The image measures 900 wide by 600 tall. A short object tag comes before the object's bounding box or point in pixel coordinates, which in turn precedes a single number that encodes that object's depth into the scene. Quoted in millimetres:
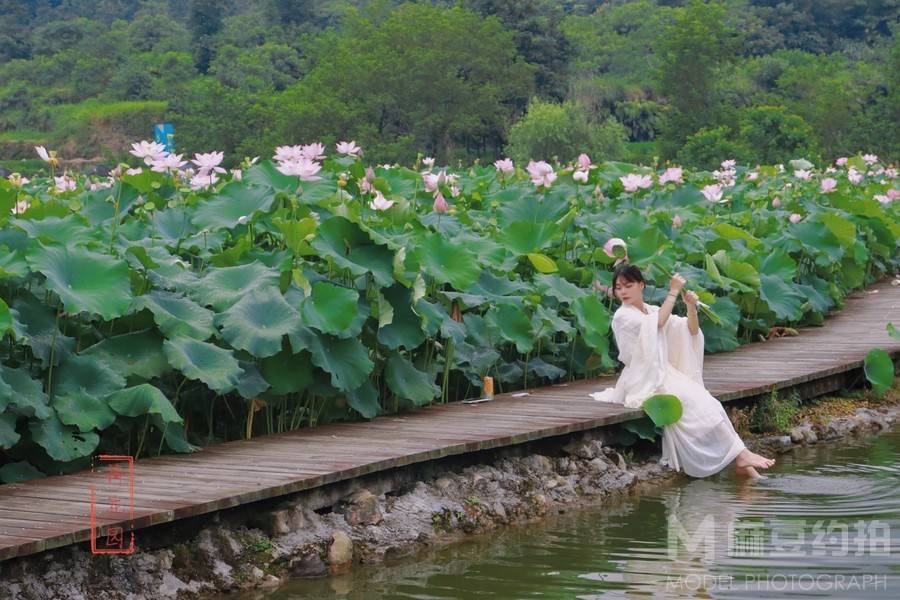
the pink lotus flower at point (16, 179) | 7910
